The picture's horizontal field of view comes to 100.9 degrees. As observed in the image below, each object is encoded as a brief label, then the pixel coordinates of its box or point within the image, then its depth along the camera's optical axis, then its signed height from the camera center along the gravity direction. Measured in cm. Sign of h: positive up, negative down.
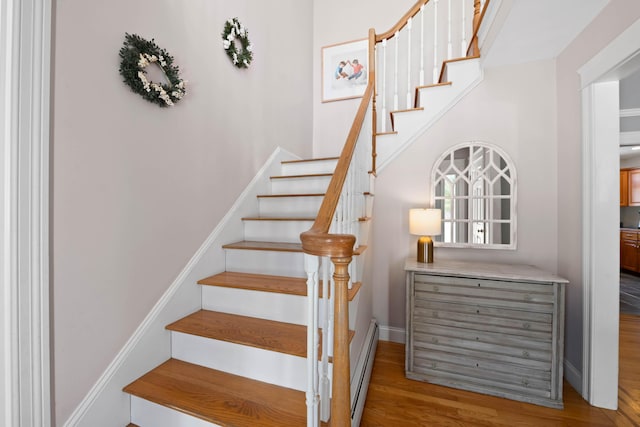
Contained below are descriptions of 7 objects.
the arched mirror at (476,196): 216 +16
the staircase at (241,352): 114 -70
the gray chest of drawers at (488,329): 167 -77
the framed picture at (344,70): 324 +181
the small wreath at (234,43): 203 +137
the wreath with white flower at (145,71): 130 +75
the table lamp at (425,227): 204 -10
